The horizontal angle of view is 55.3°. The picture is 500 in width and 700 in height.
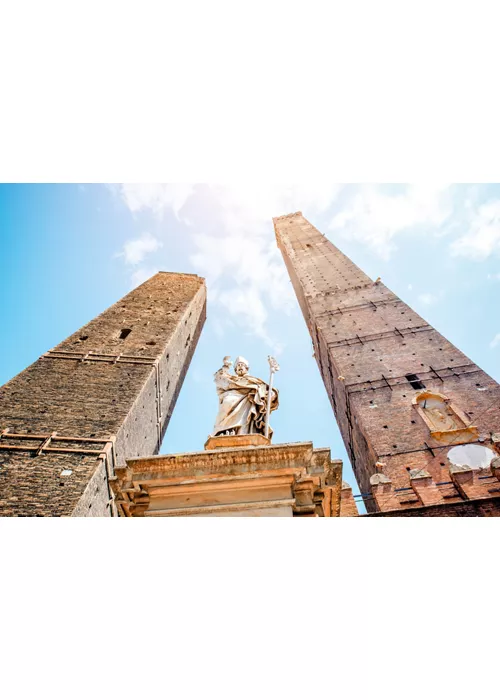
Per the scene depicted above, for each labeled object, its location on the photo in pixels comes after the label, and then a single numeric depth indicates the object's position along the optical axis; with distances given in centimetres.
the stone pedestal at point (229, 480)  349
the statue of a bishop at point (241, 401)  446
